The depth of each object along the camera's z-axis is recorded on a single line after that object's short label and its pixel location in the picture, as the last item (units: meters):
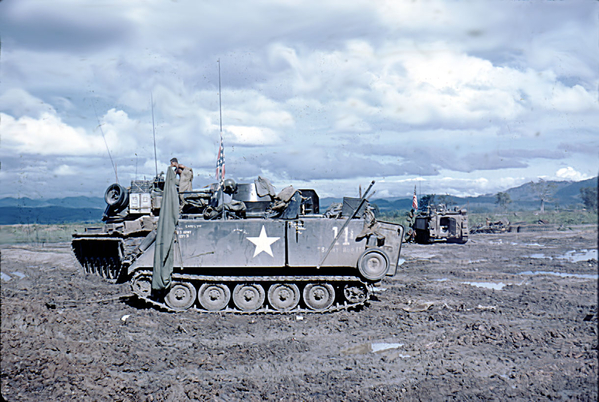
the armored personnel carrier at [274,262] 11.54
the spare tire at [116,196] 17.39
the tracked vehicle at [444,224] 32.44
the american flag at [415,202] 32.53
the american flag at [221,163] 15.48
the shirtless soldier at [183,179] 12.86
